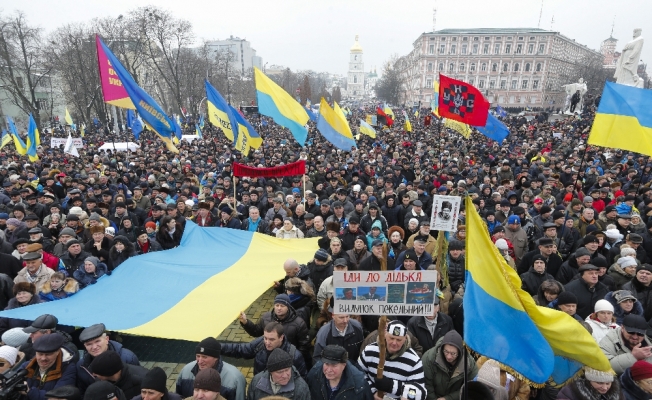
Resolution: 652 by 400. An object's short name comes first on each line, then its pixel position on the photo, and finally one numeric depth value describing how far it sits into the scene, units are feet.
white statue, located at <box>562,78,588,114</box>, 128.98
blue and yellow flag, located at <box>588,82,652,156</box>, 21.01
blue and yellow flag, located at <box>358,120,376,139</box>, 61.74
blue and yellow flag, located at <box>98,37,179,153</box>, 31.63
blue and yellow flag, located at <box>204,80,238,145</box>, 37.52
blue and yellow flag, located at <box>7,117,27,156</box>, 53.29
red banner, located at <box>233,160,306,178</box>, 28.35
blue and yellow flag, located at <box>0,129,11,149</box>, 58.59
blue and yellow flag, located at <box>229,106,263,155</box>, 38.09
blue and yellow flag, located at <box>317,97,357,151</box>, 40.61
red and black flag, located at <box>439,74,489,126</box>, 34.83
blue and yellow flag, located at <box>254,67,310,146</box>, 36.94
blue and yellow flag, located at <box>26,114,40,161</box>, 49.66
